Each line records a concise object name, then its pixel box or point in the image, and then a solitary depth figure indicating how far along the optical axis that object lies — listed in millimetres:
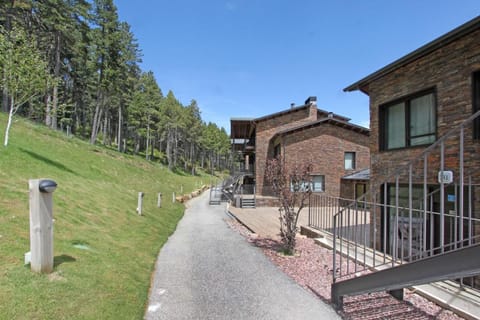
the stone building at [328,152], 20047
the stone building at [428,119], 5258
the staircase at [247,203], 19319
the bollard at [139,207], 10641
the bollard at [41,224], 3588
